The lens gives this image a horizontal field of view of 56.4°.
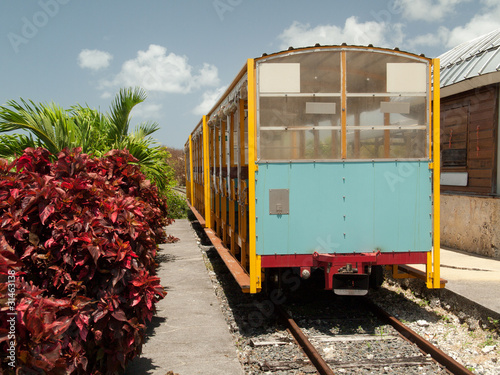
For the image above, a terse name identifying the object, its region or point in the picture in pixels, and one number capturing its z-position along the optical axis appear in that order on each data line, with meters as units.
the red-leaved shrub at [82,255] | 3.31
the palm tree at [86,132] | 5.90
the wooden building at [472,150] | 9.07
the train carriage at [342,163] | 5.47
